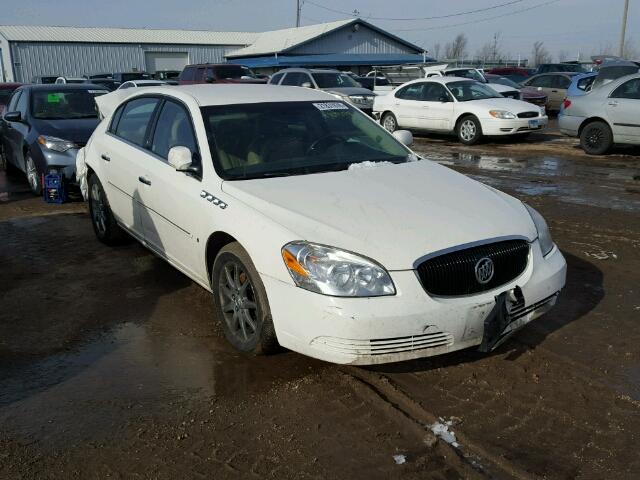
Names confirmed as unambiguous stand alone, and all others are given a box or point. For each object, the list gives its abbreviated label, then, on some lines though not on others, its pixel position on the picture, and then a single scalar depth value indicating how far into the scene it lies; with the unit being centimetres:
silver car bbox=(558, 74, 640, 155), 1175
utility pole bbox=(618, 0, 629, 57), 4369
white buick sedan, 329
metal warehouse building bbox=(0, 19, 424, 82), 4609
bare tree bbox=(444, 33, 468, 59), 10094
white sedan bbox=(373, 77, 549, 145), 1439
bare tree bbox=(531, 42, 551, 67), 9757
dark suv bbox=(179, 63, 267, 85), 2180
